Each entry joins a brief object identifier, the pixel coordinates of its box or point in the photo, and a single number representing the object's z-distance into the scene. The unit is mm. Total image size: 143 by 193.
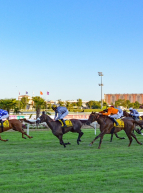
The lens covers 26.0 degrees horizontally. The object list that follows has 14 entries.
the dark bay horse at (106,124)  11955
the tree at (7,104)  40375
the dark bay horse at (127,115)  17484
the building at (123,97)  168375
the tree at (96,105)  128038
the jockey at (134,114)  17688
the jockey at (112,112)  12814
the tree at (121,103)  134750
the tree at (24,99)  102444
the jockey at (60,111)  12594
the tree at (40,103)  39378
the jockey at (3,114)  13855
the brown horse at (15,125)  13734
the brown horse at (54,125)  12195
